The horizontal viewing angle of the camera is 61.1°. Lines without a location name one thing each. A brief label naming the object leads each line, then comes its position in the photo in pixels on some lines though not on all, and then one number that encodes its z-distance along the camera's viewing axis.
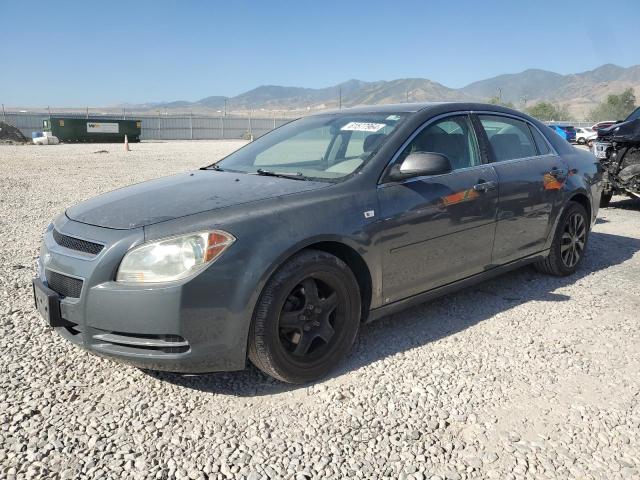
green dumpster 35.47
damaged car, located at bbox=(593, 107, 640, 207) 8.87
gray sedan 2.69
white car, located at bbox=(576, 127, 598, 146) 32.58
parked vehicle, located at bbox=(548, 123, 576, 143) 34.17
